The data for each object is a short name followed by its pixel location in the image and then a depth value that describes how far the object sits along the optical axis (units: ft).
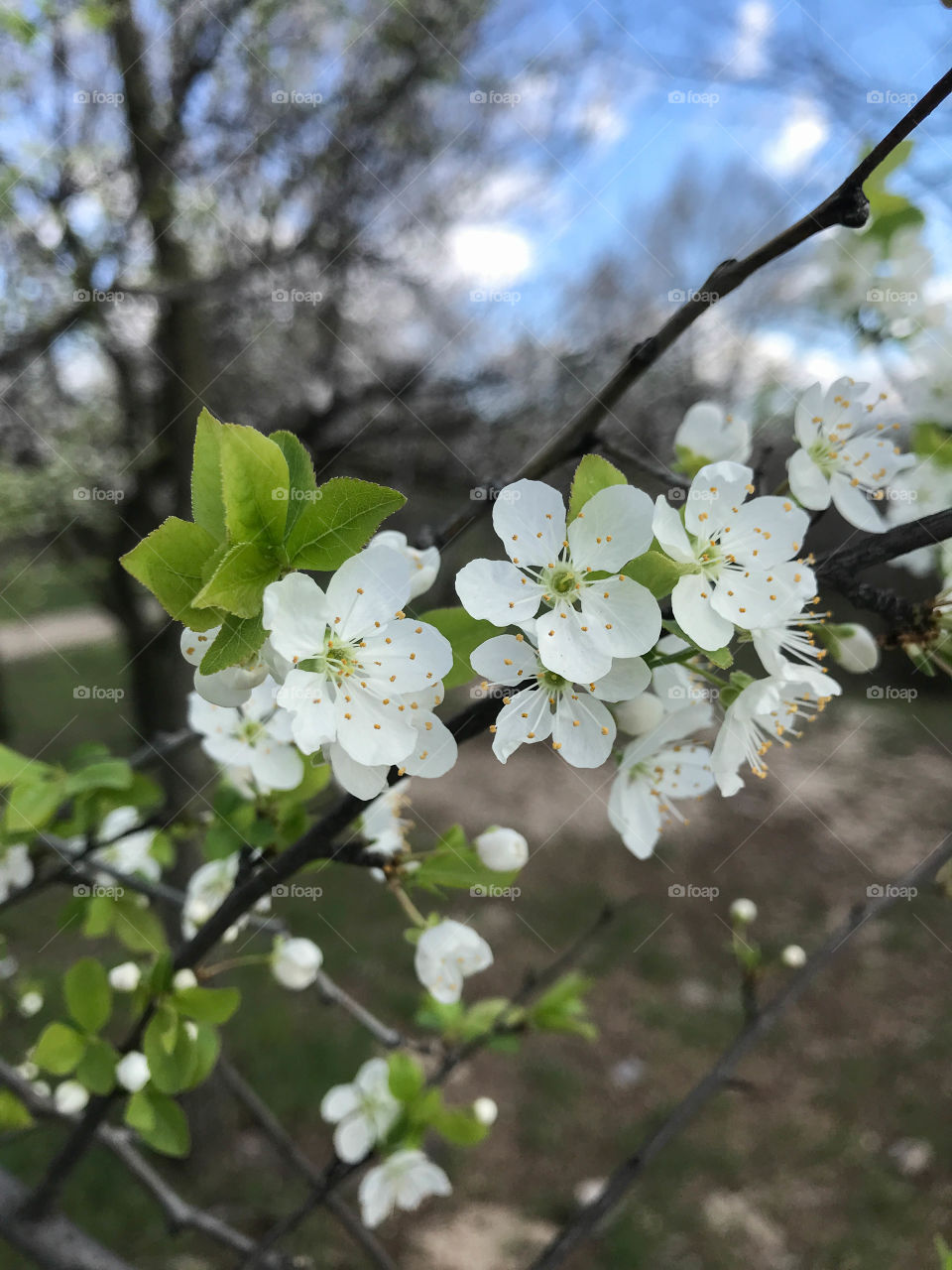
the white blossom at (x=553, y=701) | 0.35
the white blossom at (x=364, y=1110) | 0.70
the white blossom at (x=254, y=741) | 0.52
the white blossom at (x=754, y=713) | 0.38
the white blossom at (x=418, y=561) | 0.44
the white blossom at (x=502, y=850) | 0.51
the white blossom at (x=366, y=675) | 0.34
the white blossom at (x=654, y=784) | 0.47
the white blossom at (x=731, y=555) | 0.35
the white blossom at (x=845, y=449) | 0.48
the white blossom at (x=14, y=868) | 0.69
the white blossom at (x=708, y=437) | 0.57
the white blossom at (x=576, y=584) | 0.34
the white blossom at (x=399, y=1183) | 0.74
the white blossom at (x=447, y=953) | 0.54
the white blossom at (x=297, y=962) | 0.65
